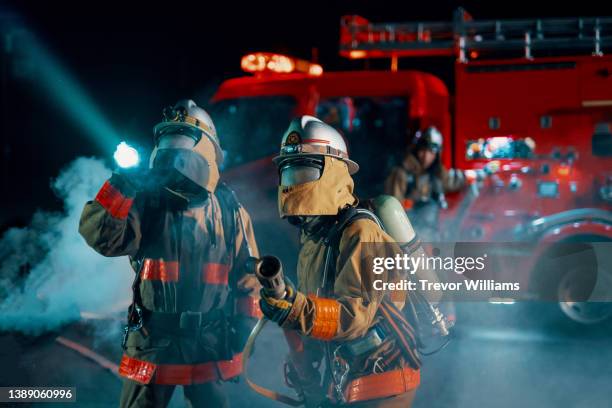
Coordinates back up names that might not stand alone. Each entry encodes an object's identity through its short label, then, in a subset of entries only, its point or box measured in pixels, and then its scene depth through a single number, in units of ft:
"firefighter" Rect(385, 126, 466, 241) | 23.09
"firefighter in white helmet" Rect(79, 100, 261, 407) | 12.26
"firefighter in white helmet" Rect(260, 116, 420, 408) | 9.34
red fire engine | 23.18
